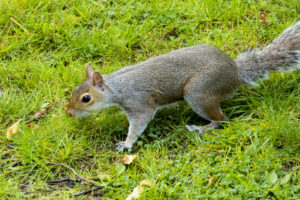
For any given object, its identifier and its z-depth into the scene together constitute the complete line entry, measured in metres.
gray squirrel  5.60
